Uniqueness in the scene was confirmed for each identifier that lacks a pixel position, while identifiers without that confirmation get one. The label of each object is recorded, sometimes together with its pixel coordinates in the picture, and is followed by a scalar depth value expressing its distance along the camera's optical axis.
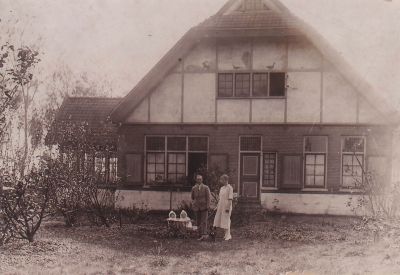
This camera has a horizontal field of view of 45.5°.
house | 14.91
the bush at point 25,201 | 9.77
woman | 11.51
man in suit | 11.68
